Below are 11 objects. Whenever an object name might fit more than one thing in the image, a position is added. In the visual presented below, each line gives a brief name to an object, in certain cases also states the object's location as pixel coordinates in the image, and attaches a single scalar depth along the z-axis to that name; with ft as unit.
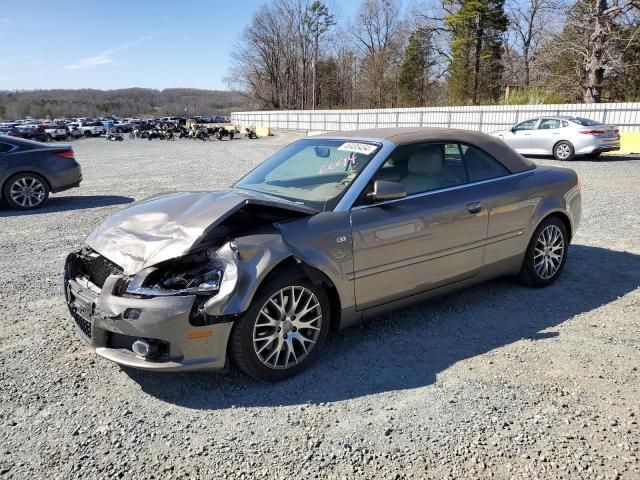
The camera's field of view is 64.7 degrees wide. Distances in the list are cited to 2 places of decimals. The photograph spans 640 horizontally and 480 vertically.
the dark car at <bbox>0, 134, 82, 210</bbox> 31.07
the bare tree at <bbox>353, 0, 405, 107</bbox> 193.88
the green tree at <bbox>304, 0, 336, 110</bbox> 224.94
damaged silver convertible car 9.70
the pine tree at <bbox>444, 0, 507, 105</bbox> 147.43
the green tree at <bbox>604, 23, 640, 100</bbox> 93.40
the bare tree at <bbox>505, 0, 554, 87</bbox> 142.14
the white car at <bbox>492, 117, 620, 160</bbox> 53.52
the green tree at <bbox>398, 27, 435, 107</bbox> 173.17
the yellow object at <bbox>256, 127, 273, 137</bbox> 139.25
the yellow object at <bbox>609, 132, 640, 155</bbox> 62.39
